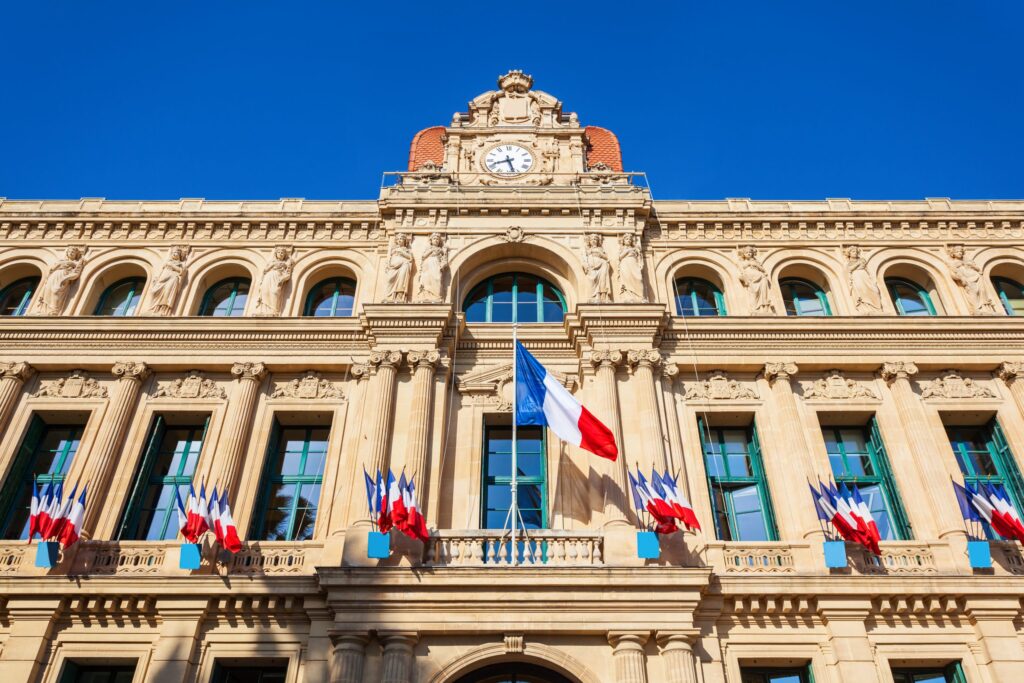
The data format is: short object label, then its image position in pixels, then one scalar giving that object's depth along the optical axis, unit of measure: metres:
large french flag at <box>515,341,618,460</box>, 17.36
